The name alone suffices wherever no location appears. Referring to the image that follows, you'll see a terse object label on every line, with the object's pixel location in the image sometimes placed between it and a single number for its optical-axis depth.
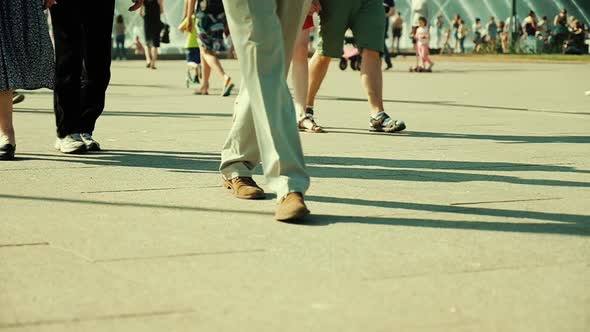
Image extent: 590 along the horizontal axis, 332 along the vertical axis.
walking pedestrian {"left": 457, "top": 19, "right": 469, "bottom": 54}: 51.31
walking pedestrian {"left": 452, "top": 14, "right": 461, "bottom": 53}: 52.12
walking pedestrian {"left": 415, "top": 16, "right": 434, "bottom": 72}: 26.58
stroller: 25.91
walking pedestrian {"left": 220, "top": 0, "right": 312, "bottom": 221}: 5.52
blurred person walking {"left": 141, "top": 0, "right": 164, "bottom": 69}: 27.25
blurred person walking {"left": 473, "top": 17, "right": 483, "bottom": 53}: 50.22
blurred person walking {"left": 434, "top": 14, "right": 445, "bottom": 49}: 52.84
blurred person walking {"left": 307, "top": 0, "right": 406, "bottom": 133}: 9.84
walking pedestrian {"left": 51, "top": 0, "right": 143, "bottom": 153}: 8.13
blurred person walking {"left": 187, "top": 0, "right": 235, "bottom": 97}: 15.24
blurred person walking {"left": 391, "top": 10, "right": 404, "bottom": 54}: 45.50
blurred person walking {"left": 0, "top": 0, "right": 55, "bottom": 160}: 7.92
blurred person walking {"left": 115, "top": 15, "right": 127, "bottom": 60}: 42.06
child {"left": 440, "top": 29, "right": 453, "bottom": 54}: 50.17
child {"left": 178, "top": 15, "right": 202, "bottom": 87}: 17.23
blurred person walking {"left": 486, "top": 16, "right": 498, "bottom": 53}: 50.88
